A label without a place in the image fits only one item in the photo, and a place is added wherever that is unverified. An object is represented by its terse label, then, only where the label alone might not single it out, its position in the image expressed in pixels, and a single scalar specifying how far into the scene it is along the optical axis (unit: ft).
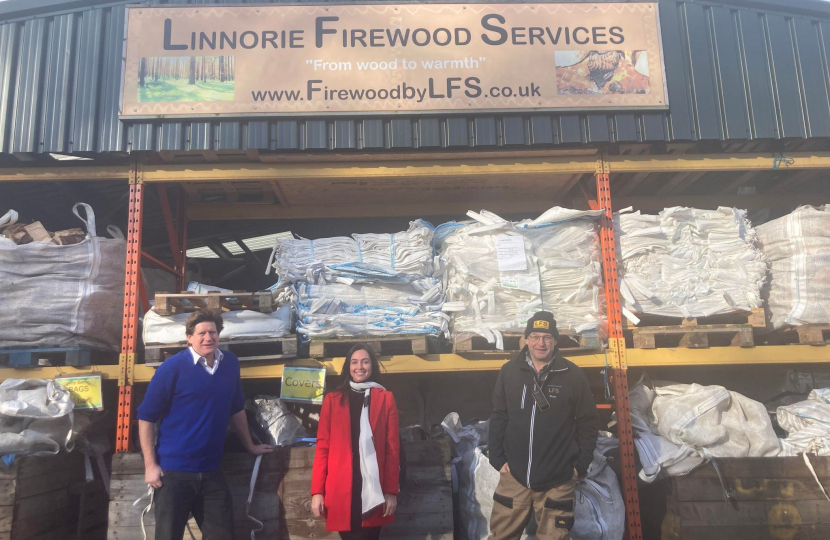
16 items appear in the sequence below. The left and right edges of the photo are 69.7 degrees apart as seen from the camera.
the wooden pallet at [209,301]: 16.35
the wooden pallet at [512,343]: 16.70
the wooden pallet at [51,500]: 15.03
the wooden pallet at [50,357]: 16.43
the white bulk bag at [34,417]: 14.94
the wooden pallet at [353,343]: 16.72
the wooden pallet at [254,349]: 16.39
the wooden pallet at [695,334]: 16.94
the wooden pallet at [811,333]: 17.06
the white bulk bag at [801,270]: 17.21
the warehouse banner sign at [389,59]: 18.31
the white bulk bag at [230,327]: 16.53
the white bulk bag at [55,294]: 16.52
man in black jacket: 12.96
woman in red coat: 12.50
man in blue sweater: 12.68
